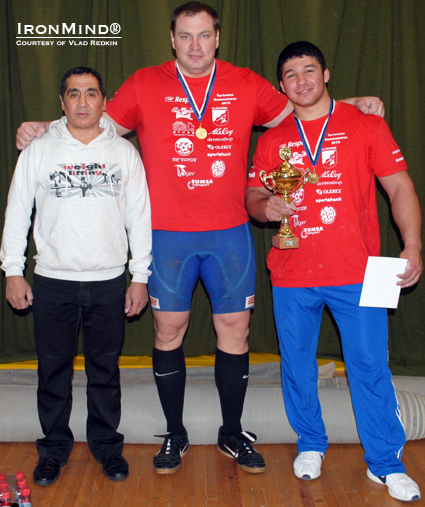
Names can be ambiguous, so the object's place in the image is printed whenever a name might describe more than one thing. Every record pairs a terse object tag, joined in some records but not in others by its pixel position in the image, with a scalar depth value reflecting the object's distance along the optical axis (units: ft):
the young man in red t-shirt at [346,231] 7.72
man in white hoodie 7.61
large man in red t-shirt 8.05
